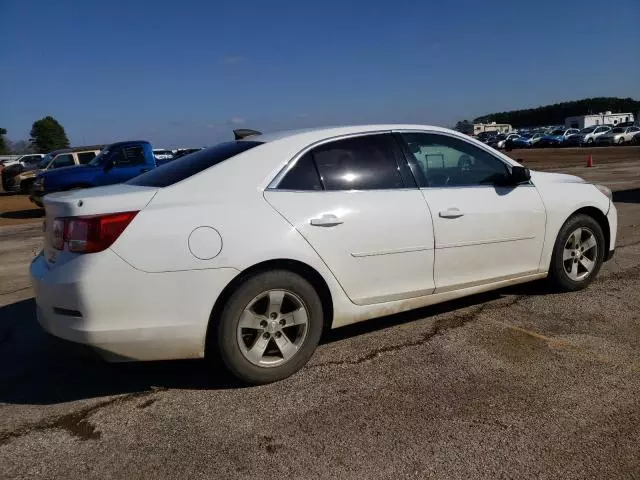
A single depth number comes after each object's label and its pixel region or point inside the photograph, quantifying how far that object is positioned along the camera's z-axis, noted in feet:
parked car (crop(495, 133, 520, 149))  187.64
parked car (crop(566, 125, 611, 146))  166.91
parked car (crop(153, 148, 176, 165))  107.53
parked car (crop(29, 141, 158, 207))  42.22
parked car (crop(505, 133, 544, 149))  190.49
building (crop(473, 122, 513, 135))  348.71
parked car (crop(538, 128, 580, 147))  181.88
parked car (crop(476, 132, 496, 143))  214.69
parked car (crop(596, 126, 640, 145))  154.56
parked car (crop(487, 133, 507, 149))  191.05
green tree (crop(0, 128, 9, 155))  315.37
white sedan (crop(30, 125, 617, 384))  10.02
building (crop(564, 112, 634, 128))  312.71
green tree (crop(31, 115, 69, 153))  340.80
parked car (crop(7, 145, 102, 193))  57.77
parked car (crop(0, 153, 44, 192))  75.31
